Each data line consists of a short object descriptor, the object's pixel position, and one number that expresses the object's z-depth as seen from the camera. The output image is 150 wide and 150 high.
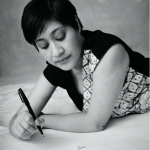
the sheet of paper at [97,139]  0.91
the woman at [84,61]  0.97
